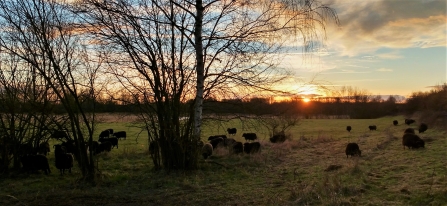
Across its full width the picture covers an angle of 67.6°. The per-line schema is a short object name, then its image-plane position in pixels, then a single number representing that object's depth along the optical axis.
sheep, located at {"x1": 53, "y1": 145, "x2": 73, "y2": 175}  12.45
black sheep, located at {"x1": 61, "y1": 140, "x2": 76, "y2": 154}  11.57
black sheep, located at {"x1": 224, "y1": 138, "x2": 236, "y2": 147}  19.61
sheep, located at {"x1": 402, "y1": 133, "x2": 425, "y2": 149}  18.91
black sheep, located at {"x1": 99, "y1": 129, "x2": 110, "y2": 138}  31.60
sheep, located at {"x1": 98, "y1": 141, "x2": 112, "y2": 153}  20.31
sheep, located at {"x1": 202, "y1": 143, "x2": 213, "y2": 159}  15.24
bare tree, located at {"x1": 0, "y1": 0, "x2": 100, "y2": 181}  9.83
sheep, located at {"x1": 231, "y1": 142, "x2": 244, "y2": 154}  17.45
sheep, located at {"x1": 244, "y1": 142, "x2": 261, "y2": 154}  18.32
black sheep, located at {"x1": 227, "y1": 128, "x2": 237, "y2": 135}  36.89
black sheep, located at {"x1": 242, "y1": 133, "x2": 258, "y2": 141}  30.66
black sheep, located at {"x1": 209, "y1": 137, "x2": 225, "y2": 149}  20.30
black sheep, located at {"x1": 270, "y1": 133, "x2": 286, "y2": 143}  26.33
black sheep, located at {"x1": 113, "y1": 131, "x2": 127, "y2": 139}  32.24
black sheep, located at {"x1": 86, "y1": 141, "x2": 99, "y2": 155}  10.27
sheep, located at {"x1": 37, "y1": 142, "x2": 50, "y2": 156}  14.15
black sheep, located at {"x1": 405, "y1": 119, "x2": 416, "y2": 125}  45.63
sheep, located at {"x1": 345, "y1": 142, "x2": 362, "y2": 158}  17.27
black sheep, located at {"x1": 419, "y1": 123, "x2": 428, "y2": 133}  32.09
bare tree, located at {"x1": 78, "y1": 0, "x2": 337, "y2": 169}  10.24
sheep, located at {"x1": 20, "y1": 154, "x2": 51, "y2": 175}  12.27
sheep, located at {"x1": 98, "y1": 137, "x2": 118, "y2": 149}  25.15
